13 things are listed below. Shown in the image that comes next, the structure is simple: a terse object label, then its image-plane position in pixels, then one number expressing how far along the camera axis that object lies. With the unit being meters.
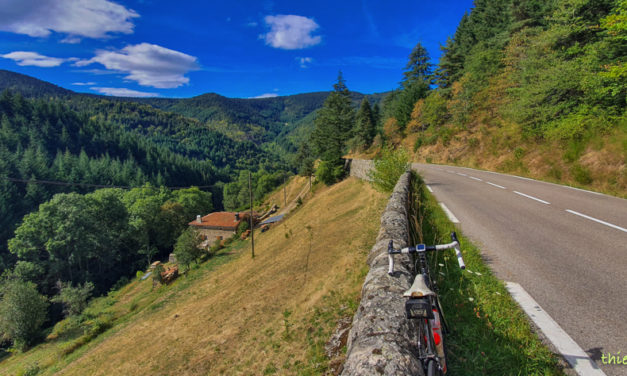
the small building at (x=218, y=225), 48.18
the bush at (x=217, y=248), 36.67
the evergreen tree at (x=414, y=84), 42.84
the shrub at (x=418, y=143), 35.84
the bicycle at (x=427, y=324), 1.92
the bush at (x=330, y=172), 33.31
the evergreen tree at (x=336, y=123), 35.46
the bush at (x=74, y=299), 28.88
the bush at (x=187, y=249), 29.77
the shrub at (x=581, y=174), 11.23
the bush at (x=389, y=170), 12.02
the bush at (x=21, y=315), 23.64
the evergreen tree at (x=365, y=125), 50.09
